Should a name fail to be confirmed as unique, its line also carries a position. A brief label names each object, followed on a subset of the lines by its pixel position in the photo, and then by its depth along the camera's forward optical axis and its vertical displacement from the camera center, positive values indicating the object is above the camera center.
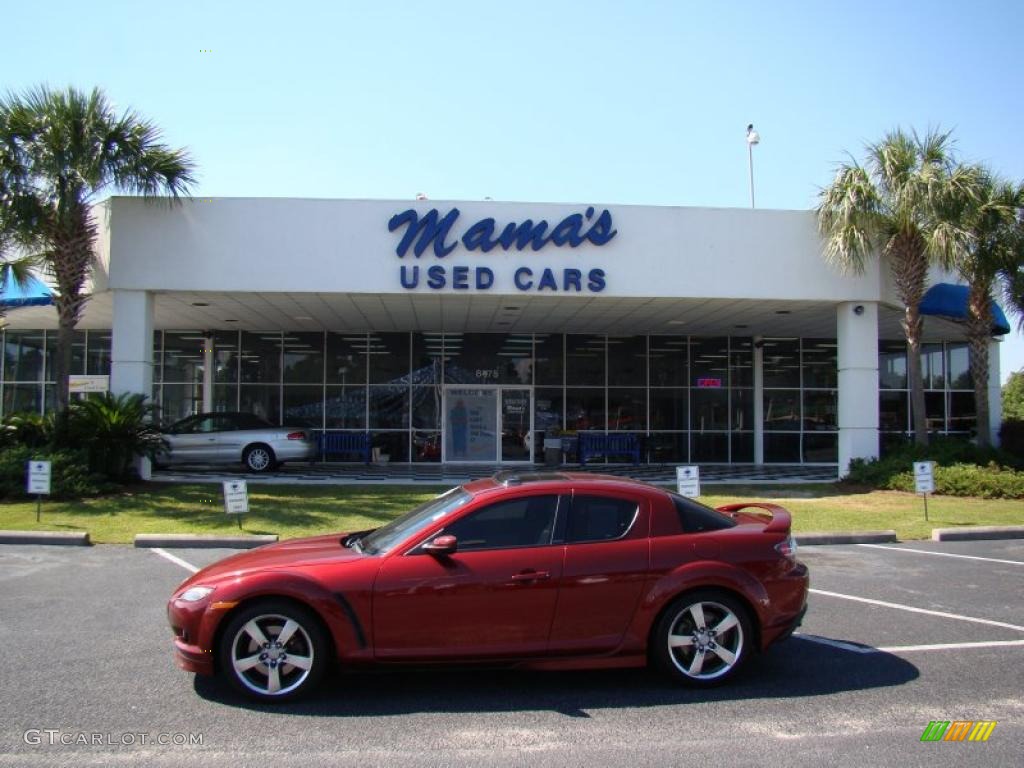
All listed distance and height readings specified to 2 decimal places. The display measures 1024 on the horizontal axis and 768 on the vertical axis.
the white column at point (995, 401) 21.94 +0.69
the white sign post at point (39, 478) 12.01 -0.85
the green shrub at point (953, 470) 15.16 -0.90
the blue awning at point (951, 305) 18.62 +2.84
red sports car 4.78 -1.05
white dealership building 15.84 +2.66
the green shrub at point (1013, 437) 20.22 -0.29
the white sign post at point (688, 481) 12.02 -0.85
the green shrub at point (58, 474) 13.69 -0.90
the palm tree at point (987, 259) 16.67 +3.55
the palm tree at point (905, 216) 15.74 +4.22
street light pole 22.05 +7.95
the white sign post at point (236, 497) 11.05 -1.03
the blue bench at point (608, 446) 22.66 -0.62
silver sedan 19.23 -0.45
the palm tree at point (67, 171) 14.36 +4.65
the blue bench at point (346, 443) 22.55 -0.55
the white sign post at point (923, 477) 12.83 -0.83
